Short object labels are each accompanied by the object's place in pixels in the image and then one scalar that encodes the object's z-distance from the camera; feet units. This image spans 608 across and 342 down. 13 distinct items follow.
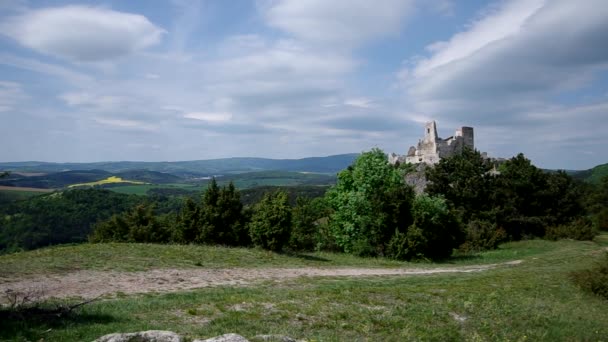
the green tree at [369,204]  95.25
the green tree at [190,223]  94.07
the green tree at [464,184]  129.49
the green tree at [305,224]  131.04
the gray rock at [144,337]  22.07
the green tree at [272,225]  84.33
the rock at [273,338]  24.82
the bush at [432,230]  91.40
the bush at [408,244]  90.48
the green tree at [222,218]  92.22
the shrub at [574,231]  113.19
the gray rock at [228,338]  22.47
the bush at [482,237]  112.37
